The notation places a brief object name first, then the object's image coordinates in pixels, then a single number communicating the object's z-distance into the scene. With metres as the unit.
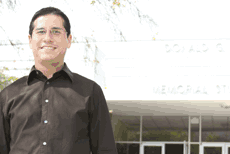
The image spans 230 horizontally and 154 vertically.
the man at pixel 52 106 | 2.21
